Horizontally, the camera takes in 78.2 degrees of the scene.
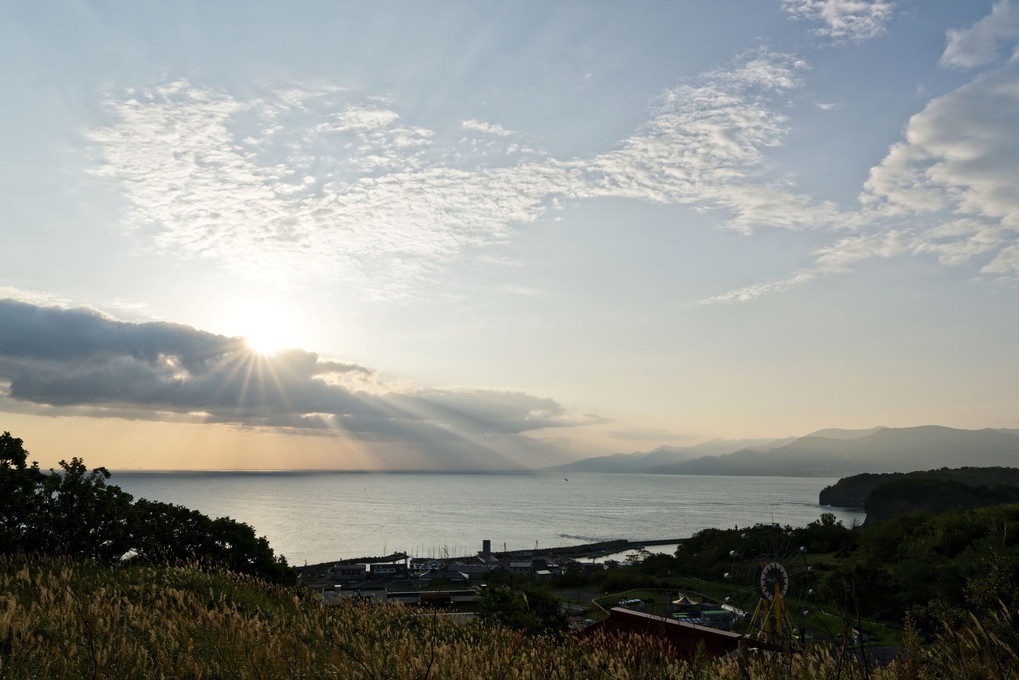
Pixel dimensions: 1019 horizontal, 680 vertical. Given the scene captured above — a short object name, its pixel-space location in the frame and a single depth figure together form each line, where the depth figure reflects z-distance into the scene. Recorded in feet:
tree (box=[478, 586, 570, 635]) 71.13
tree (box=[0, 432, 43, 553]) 59.98
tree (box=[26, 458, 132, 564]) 64.27
